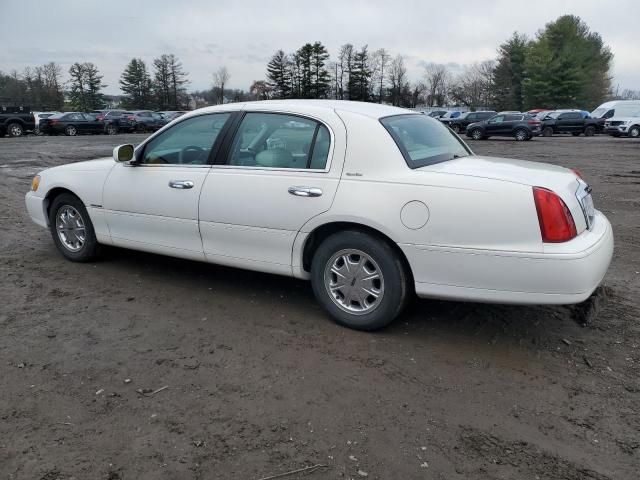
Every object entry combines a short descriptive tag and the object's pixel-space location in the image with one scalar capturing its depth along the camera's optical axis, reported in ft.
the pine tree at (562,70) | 204.33
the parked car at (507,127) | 96.43
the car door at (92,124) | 112.68
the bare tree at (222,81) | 270.46
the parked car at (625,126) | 101.71
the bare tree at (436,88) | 298.97
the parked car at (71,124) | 105.81
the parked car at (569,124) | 111.45
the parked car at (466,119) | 113.39
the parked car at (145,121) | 122.62
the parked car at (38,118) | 105.93
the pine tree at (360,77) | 230.07
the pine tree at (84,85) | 246.88
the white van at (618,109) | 106.73
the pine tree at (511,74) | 231.50
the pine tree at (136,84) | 259.80
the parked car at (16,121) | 97.71
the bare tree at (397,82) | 261.77
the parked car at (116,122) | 117.29
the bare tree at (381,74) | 254.06
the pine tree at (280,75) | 217.97
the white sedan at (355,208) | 10.95
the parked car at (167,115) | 135.33
